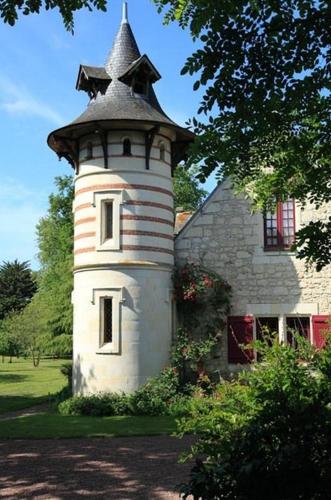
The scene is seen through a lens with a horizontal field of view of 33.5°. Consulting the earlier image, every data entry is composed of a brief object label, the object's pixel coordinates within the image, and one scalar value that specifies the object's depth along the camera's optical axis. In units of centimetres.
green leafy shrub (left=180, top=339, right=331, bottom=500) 404
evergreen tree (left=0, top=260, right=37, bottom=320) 5716
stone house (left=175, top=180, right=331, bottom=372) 1518
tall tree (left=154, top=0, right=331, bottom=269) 423
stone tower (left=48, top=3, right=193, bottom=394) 1402
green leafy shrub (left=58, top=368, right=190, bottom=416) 1330
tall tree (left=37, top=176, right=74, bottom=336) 2648
